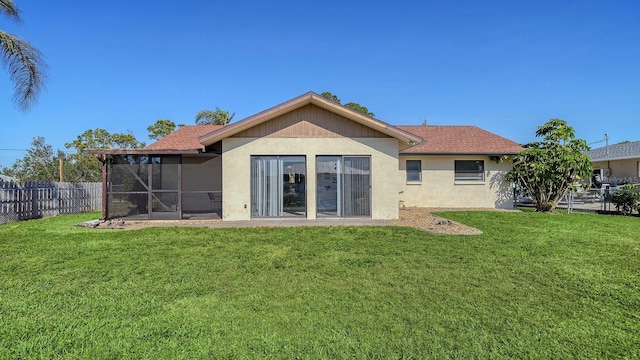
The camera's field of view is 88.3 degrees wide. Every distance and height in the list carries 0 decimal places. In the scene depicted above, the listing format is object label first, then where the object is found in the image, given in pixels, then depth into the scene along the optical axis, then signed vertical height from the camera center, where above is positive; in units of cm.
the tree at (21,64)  1113 +435
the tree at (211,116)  2944 +634
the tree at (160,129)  3403 +611
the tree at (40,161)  3000 +269
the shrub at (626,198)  1421 -74
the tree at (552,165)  1456 +77
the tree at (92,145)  3022 +455
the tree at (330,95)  3312 +910
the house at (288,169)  1190 +64
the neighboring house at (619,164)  2250 +129
